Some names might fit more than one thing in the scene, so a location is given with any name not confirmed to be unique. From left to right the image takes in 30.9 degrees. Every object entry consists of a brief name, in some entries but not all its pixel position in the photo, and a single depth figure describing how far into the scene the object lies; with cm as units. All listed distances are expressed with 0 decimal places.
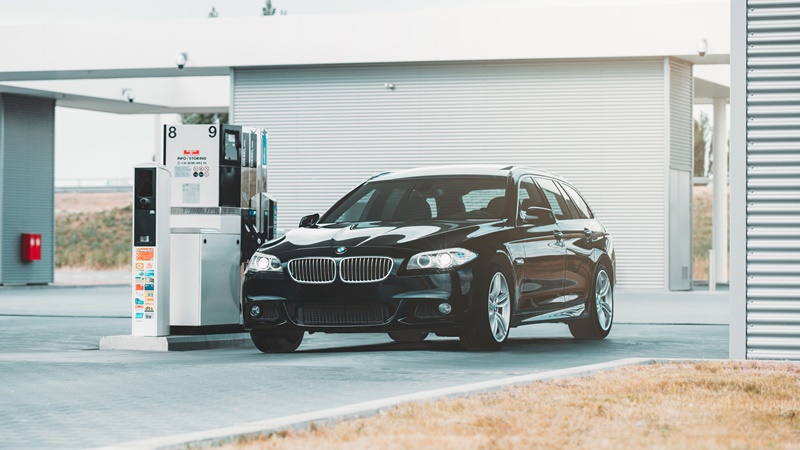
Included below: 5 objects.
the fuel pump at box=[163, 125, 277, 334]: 1360
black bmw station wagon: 1166
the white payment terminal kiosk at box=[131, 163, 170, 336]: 1333
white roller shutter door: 3012
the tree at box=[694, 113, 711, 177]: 5538
